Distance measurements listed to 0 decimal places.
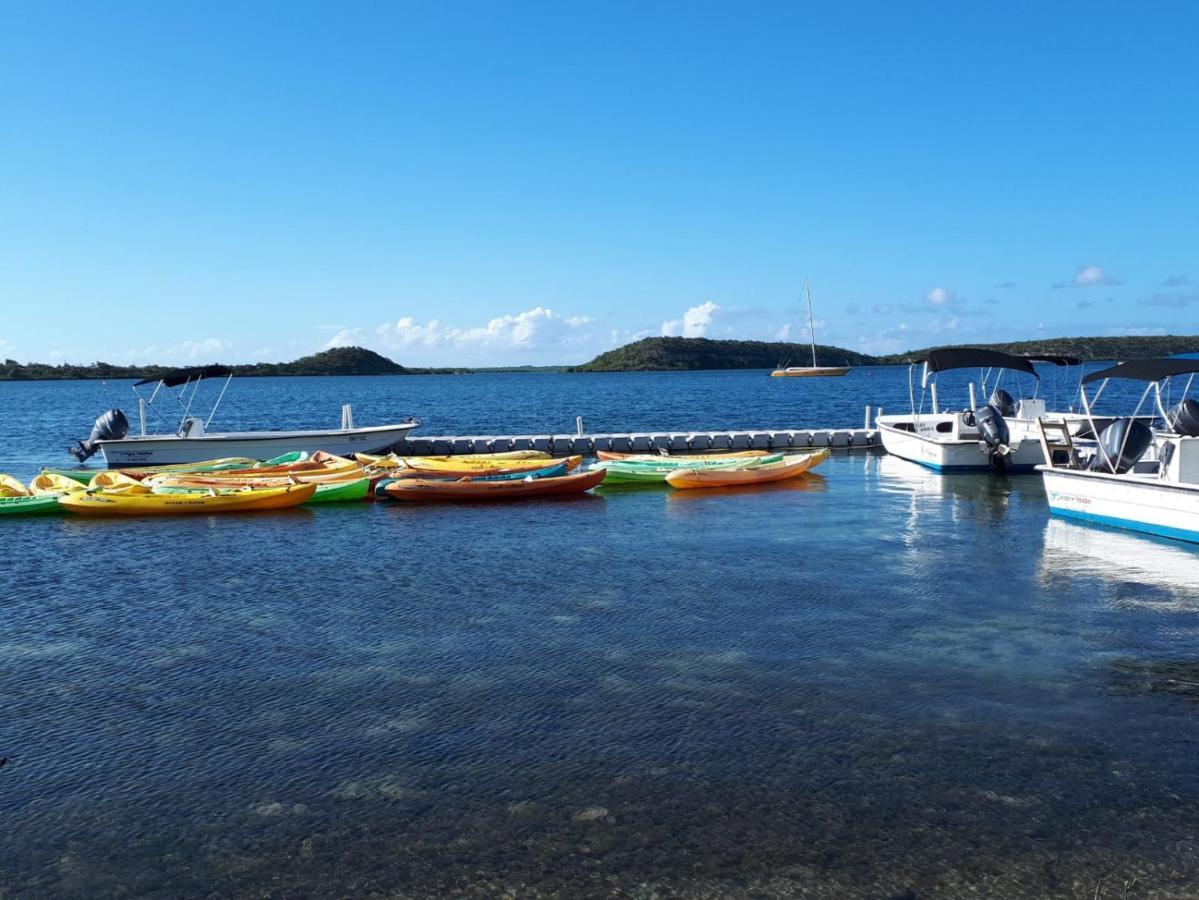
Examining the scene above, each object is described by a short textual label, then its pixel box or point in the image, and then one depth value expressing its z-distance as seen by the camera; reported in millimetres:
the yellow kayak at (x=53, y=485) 26000
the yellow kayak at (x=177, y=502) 24578
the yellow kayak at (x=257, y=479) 26495
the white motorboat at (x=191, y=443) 35219
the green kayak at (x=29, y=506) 24719
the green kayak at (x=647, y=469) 28719
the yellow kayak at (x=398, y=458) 30339
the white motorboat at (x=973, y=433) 29828
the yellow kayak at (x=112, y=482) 25984
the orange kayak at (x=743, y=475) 27641
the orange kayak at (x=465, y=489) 26078
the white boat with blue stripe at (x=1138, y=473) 18234
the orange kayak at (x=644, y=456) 30008
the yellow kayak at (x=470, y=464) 27922
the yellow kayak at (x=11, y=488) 26062
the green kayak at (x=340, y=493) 26406
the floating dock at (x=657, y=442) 38125
